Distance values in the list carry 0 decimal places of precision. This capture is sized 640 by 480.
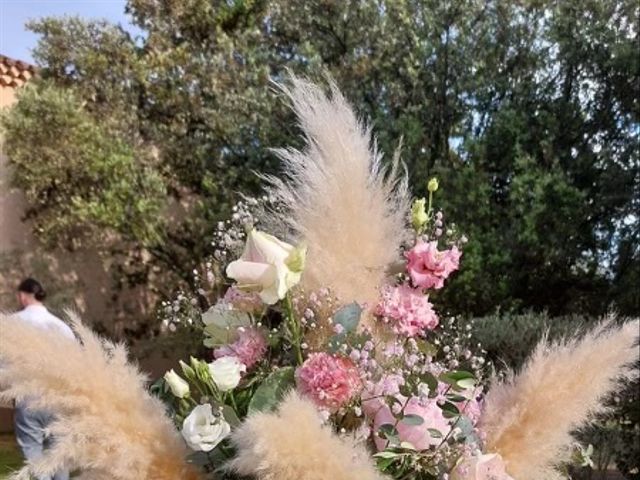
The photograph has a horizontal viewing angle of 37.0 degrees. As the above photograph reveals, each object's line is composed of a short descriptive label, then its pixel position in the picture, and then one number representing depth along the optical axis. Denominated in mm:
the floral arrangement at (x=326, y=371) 1192
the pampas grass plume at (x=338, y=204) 1393
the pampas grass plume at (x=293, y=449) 1097
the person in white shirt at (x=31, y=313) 5012
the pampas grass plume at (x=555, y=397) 1286
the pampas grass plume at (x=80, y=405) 1186
